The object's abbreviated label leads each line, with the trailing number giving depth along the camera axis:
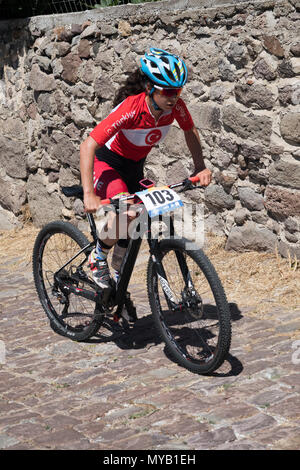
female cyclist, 4.38
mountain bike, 4.28
